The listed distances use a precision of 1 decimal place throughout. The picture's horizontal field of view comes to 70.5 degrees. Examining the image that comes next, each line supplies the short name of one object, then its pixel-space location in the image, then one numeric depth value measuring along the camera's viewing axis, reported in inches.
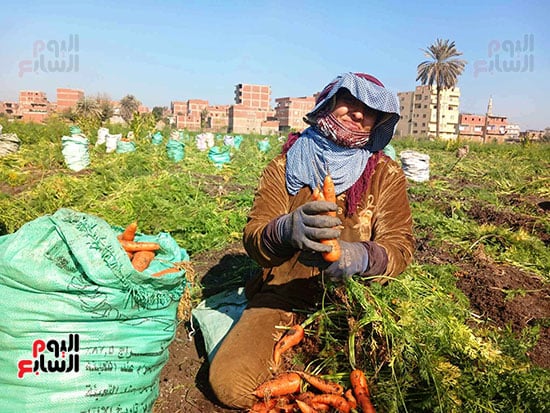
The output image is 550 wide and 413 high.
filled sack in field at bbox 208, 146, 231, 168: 471.6
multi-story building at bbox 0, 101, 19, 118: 3299.7
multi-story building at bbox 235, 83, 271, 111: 3836.1
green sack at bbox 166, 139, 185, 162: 472.6
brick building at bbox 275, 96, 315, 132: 3253.0
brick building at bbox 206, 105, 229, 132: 3391.2
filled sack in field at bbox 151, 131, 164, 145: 570.5
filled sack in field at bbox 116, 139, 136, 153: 461.7
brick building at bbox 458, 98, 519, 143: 3193.9
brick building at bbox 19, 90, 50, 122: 3228.3
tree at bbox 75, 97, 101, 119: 1541.6
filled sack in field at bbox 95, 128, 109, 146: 596.5
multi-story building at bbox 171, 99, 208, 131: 3276.3
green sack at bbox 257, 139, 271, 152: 729.8
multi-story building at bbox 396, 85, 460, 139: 2805.1
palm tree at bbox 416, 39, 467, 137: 1930.4
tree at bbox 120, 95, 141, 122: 2150.8
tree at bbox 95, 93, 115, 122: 1560.3
